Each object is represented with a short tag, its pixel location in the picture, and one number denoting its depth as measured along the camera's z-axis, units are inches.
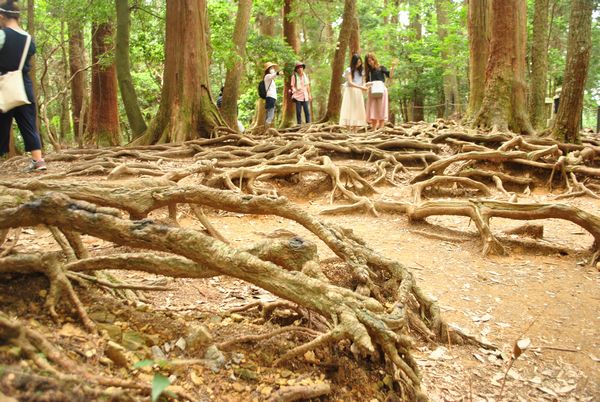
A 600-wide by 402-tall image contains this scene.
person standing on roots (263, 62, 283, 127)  453.2
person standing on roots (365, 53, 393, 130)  425.4
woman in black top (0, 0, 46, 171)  203.8
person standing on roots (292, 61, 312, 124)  481.2
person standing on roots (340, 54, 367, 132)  428.8
